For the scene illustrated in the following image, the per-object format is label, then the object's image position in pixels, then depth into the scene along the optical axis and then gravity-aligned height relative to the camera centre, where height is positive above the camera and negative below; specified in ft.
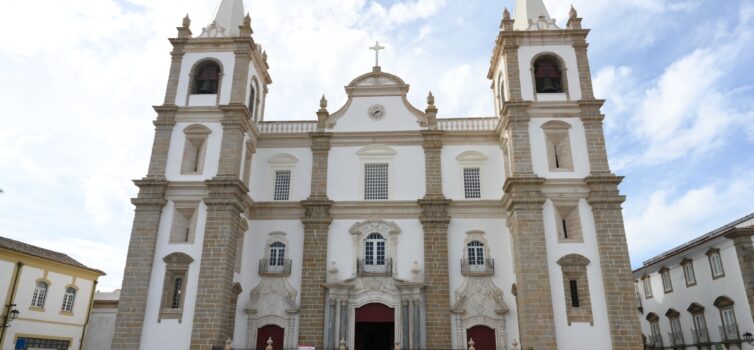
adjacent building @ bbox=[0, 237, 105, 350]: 85.10 +13.15
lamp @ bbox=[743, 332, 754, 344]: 70.23 +5.67
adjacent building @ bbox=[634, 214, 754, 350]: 76.74 +13.95
